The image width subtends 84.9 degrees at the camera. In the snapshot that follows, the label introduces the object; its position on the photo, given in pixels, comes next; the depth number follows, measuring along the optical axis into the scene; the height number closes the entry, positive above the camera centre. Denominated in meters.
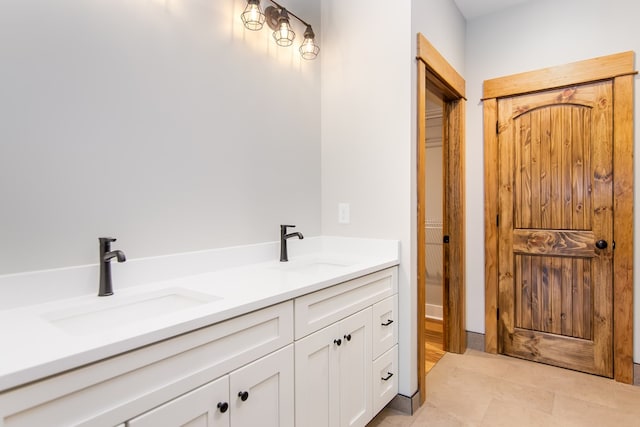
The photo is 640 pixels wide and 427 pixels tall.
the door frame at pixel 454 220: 2.77 -0.07
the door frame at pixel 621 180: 2.25 +0.20
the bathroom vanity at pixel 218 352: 0.75 -0.39
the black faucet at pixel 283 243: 1.94 -0.17
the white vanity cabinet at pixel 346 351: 1.35 -0.62
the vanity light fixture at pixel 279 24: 1.73 +1.01
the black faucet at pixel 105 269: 1.23 -0.19
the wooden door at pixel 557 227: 2.36 -0.11
